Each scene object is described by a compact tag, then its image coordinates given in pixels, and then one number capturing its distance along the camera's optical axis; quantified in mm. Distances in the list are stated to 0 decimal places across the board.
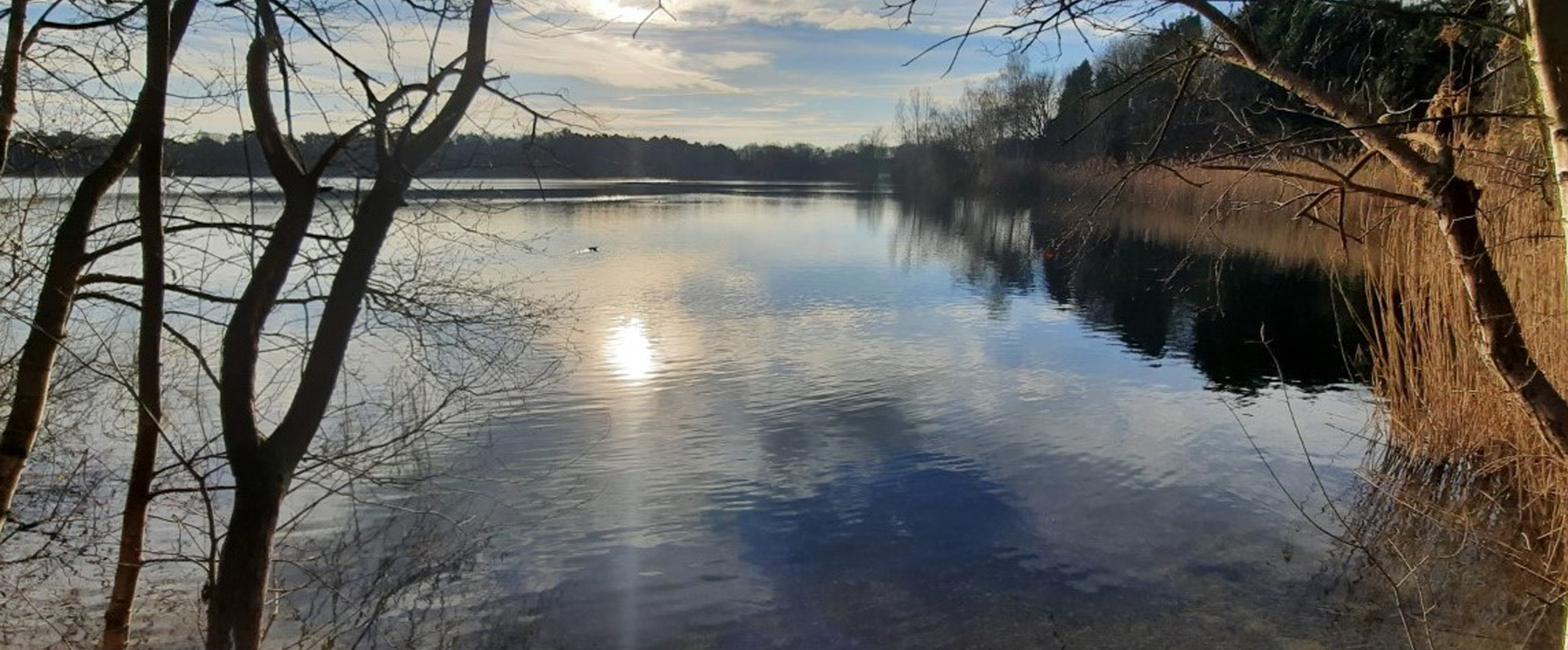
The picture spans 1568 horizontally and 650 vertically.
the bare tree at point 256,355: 2547
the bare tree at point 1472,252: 2227
